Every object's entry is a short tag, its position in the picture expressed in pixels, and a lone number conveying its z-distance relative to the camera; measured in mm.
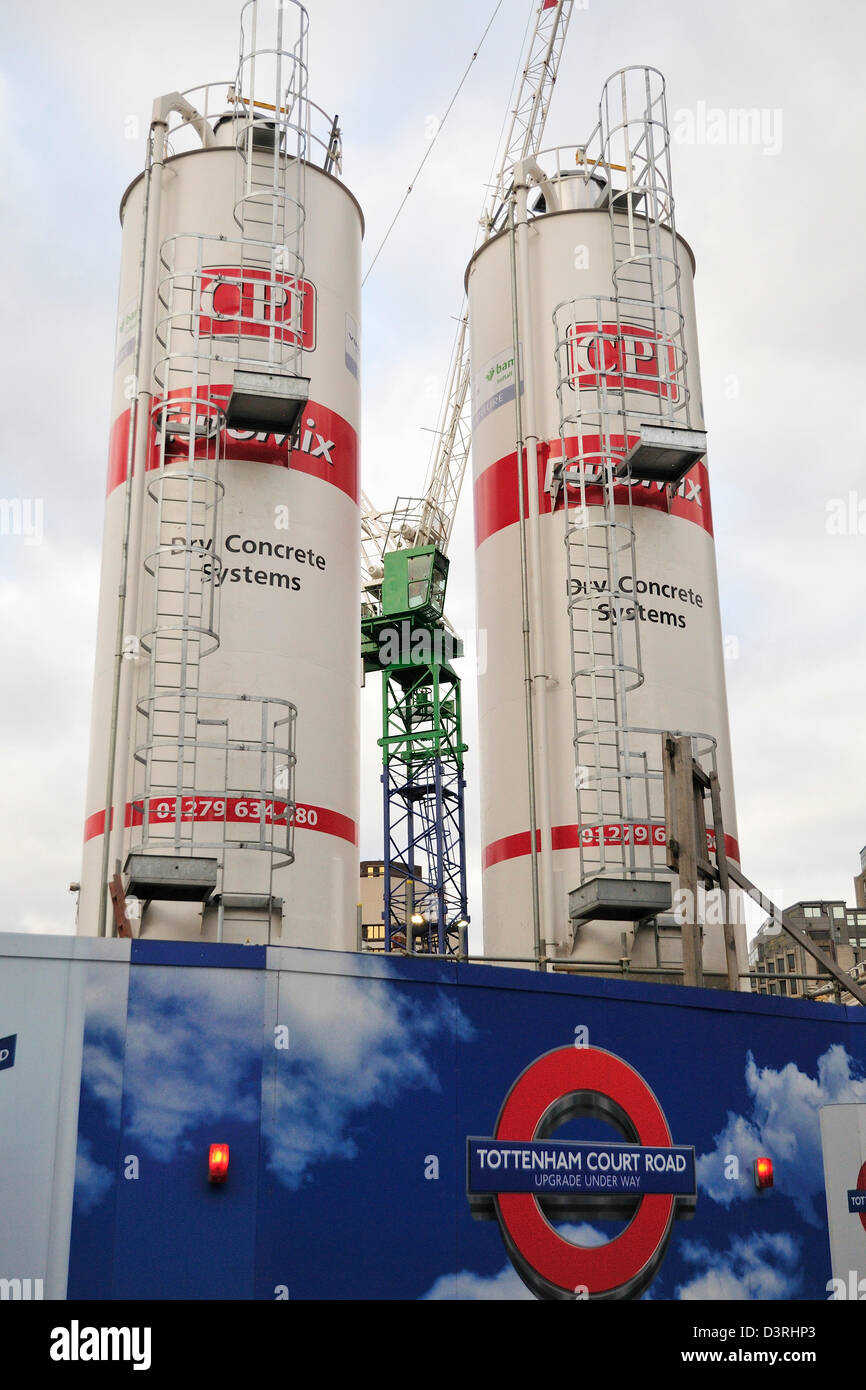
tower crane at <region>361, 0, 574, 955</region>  53625
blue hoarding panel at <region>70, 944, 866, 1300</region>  13938
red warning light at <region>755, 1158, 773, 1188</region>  16953
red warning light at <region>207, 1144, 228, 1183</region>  13953
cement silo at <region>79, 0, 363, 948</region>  19203
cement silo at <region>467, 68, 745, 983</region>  21281
